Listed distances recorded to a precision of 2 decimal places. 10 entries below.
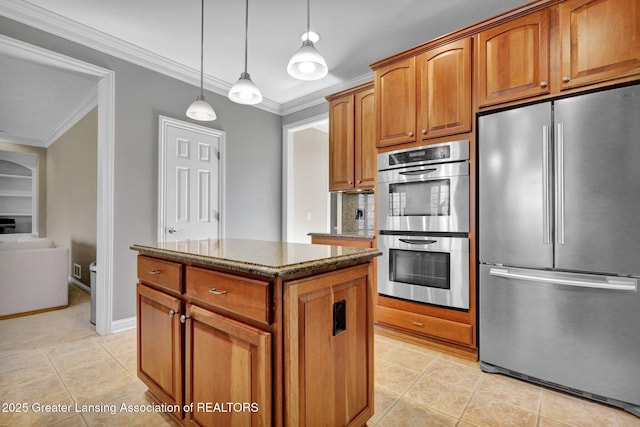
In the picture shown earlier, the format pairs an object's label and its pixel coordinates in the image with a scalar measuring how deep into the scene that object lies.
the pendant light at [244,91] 2.01
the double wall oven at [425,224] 2.34
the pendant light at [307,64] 1.75
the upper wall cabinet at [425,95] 2.34
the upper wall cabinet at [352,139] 3.29
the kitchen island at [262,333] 1.09
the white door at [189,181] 3.36
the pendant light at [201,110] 2.25
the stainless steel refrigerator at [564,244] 1.71
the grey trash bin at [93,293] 3.09
